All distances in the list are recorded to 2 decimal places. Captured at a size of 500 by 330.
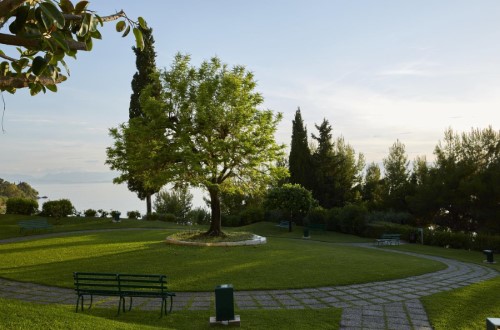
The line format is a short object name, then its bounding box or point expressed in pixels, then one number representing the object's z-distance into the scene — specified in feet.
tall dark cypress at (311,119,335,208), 156.15
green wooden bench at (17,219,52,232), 88.79
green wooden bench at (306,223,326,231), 115.69
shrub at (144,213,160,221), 123.03
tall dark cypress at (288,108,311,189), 153.69
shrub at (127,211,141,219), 126.31
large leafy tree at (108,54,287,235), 71.72
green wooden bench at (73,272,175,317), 31.22
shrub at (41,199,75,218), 116.67
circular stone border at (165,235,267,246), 68.85
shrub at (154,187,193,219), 156.66
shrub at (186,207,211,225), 145.38
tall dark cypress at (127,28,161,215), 124.16
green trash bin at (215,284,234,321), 29.17
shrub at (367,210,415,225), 114.67
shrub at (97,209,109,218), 124.02
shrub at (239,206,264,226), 137.18
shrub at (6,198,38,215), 118.01
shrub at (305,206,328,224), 123.46
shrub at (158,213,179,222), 125.59
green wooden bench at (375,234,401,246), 92.02
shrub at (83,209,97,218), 122.01
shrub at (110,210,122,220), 116.20
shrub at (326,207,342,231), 120.06
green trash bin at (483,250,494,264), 68.54
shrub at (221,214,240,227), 135.64
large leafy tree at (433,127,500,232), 111.96
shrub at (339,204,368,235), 113.80
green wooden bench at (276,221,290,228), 119.25
